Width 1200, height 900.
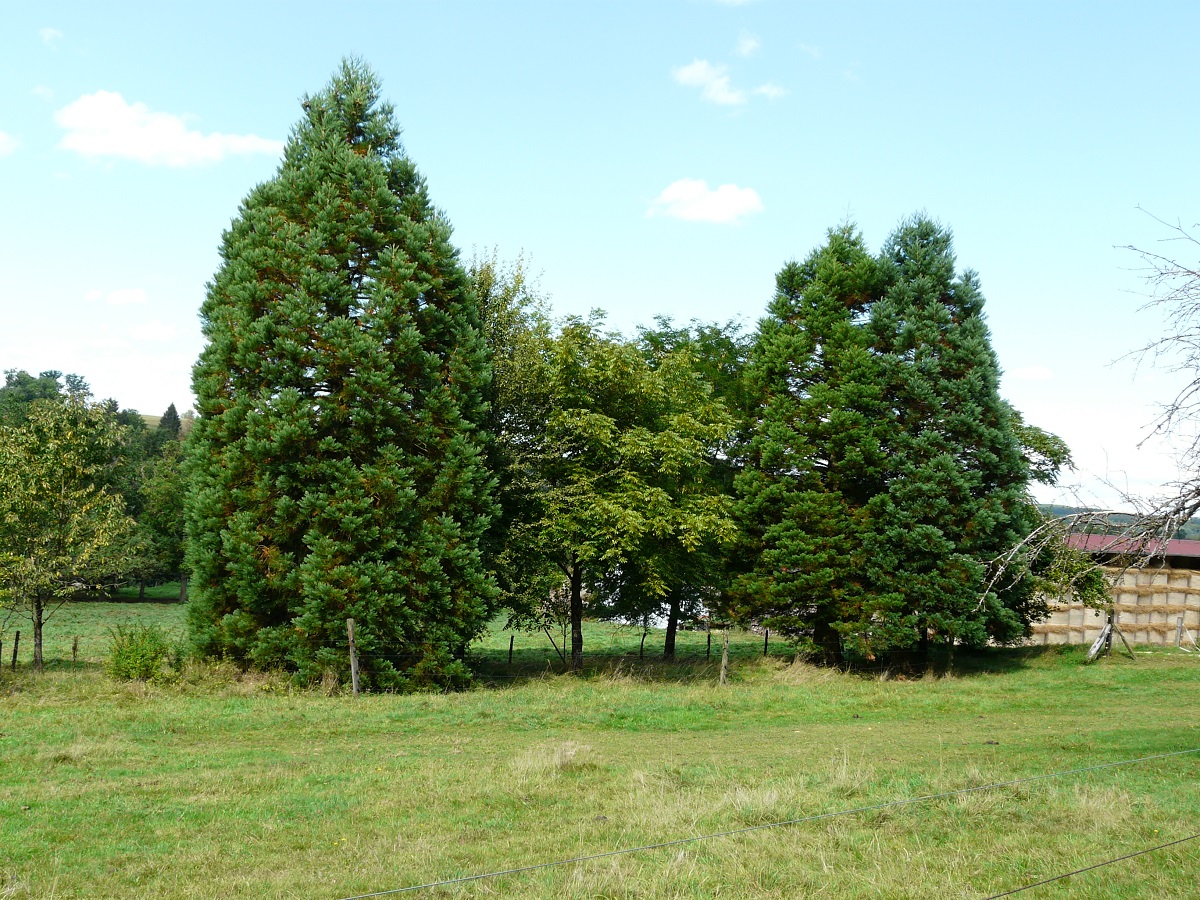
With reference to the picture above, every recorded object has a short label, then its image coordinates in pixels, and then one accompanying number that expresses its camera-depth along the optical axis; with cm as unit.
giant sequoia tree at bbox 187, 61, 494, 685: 2072
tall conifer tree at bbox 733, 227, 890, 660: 2617
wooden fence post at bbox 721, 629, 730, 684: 2294
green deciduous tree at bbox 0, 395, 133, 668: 2228
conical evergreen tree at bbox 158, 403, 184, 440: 10524
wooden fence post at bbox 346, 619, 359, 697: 1978
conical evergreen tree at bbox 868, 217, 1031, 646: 2530
